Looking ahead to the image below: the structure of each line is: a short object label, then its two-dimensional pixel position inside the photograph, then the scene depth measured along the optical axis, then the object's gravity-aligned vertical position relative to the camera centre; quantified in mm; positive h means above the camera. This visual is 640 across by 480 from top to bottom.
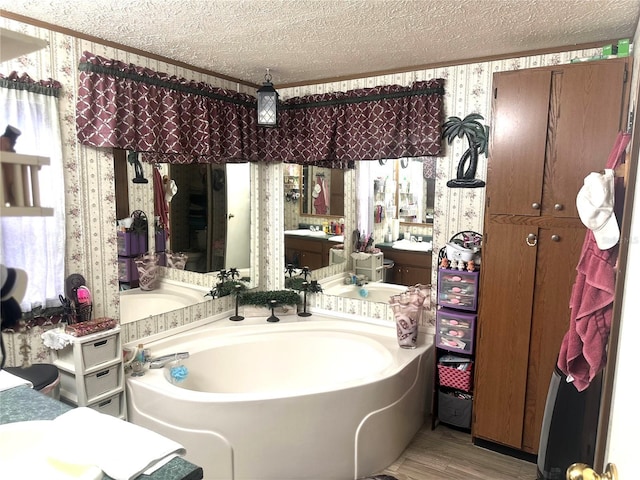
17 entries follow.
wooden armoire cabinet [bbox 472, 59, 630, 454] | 2285 -144
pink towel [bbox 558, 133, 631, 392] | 1594 -408
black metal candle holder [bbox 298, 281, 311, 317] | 3592 -903
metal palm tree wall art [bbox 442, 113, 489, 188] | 2869 +340
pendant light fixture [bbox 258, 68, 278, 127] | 3010 +568
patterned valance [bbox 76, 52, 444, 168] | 2486 +462
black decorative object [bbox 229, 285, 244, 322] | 3473 -981
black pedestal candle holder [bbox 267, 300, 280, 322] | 3463 -956
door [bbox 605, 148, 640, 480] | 681 -305
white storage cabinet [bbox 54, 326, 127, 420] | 2252 -957
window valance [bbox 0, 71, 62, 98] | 2101 +489
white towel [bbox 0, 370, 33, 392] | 1551 -694
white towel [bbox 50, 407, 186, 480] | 1117 -678
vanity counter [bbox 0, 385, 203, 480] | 1124 -692
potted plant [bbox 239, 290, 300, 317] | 3549 -877
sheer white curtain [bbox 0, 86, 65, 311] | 2092 +24
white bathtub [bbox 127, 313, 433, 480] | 2279 -1203
